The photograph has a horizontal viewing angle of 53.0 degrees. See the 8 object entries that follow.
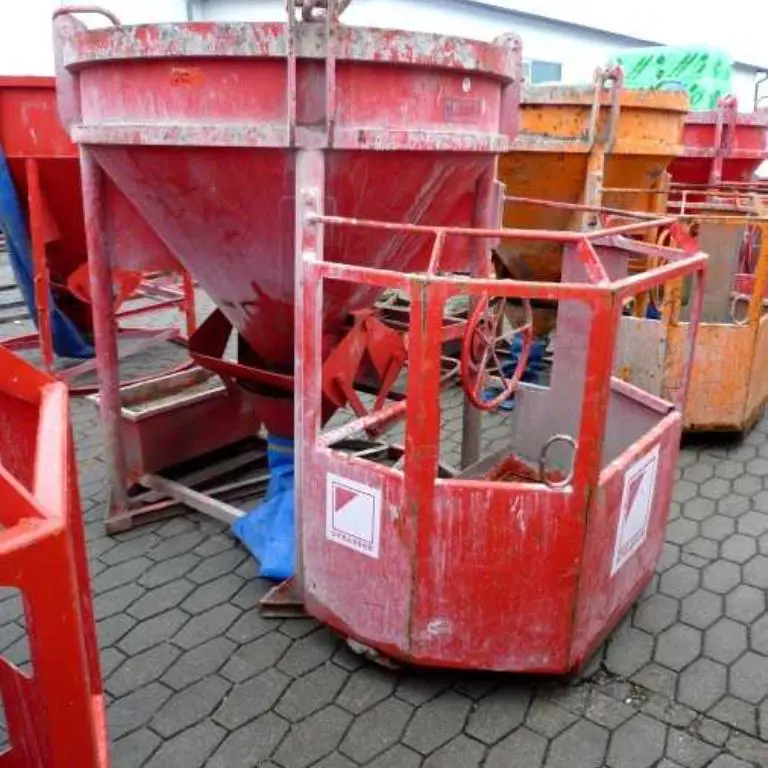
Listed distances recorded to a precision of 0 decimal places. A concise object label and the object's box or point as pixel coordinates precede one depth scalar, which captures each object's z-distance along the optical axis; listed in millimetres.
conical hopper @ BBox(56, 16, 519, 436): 2592
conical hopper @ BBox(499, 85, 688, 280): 5062
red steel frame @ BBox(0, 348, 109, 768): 1197
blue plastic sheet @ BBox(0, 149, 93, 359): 5344
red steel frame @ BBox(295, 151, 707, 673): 2357
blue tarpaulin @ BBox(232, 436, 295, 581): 3377
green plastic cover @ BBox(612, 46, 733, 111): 15742
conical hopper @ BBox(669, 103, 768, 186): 8117
